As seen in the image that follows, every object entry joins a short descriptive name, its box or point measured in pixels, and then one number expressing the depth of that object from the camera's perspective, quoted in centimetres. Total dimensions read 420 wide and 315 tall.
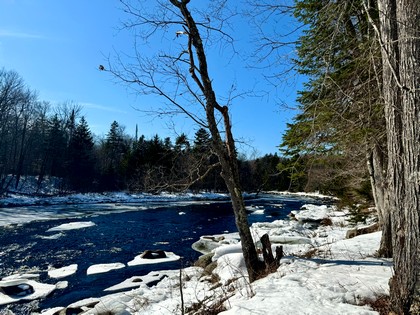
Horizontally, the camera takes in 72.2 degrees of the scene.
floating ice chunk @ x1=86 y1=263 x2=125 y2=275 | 1034
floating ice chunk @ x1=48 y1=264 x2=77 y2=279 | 989
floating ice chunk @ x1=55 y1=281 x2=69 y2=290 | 896
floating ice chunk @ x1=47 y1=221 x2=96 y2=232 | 1722
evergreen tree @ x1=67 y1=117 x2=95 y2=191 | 4138
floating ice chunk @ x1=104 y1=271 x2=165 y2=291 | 873
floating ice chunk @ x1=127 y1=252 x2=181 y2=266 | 1117
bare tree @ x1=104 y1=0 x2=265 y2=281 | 535
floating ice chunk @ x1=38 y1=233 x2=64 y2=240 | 1497
